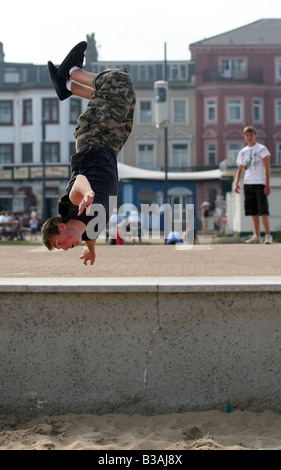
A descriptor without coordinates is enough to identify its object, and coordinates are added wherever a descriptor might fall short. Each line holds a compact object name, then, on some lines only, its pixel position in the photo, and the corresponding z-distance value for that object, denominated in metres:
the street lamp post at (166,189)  28.20
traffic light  24.19
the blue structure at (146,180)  35.59
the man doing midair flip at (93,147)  5.66
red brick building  54.81
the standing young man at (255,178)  11.86
